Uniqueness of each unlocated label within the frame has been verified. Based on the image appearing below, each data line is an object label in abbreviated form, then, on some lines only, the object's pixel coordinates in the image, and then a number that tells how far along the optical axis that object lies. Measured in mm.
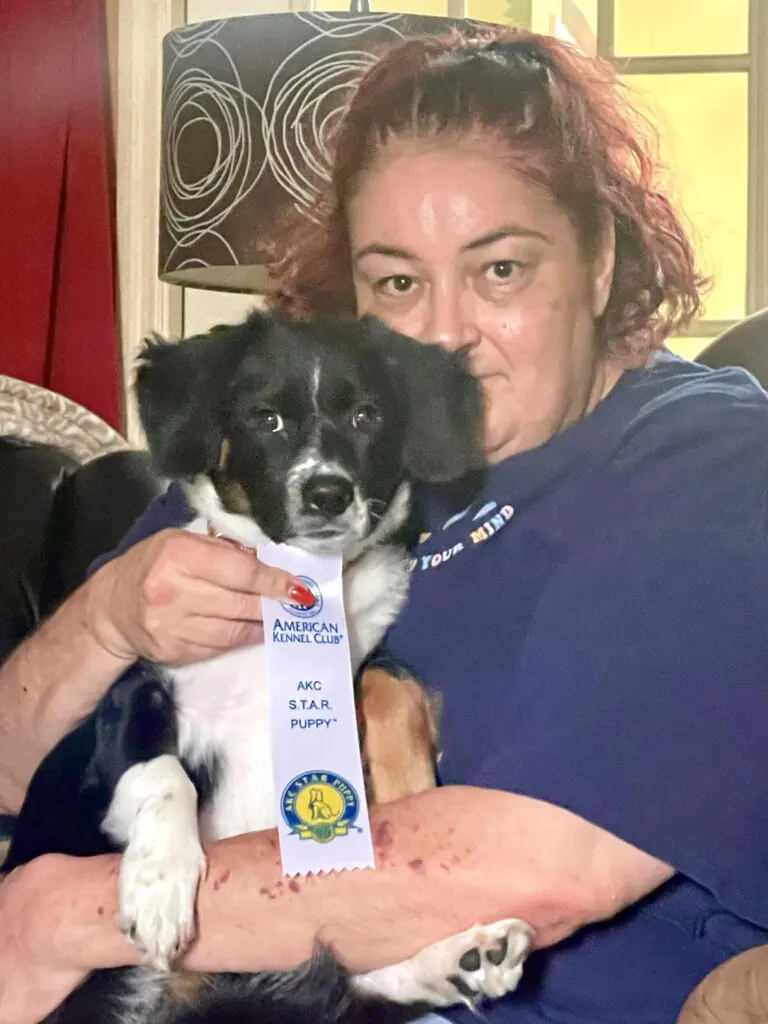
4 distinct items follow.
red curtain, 2074
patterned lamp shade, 1579
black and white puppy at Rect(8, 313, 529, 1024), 1104
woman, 836
